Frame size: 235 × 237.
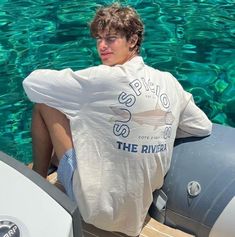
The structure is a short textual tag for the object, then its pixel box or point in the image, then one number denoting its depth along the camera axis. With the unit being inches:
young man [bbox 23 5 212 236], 53.1
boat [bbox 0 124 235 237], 56.6
